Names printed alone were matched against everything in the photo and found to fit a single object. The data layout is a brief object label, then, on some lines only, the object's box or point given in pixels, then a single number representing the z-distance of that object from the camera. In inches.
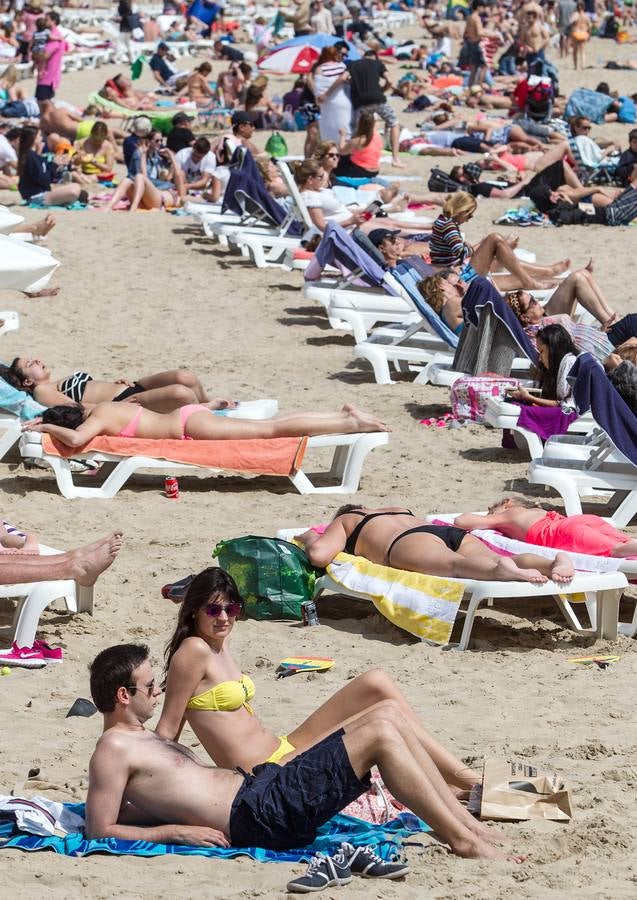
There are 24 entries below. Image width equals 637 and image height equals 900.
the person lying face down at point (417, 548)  440.5
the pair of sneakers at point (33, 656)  439.3
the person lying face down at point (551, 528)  461.7
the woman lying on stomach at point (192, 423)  601.9
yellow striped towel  447.2
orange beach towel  597.3
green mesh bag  476.7
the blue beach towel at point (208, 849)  307.1
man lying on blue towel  305.0
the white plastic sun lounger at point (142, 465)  597.3
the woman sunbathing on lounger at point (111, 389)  632.4
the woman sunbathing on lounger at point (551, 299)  754.2
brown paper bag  328.5
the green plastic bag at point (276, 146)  1396.4
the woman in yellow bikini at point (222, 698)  332.8
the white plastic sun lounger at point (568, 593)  435.2
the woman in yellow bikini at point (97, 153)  1320.1
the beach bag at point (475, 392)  671.8
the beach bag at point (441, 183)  1240.8
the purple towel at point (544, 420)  626.5
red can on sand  614.9
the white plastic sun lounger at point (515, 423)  629.9
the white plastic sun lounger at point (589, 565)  449.4
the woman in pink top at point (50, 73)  1562.5
